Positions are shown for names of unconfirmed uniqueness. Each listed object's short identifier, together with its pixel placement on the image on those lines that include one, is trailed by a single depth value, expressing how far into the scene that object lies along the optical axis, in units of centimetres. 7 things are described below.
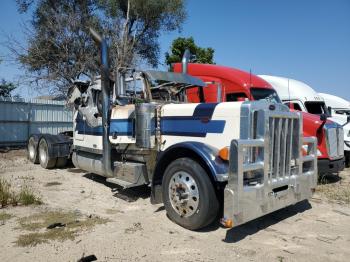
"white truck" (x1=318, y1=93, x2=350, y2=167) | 1342
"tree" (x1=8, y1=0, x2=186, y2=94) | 2116
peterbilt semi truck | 472
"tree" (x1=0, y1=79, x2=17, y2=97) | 2658
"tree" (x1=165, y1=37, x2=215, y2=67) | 2828
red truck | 767
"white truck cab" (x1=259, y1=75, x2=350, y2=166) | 1089
